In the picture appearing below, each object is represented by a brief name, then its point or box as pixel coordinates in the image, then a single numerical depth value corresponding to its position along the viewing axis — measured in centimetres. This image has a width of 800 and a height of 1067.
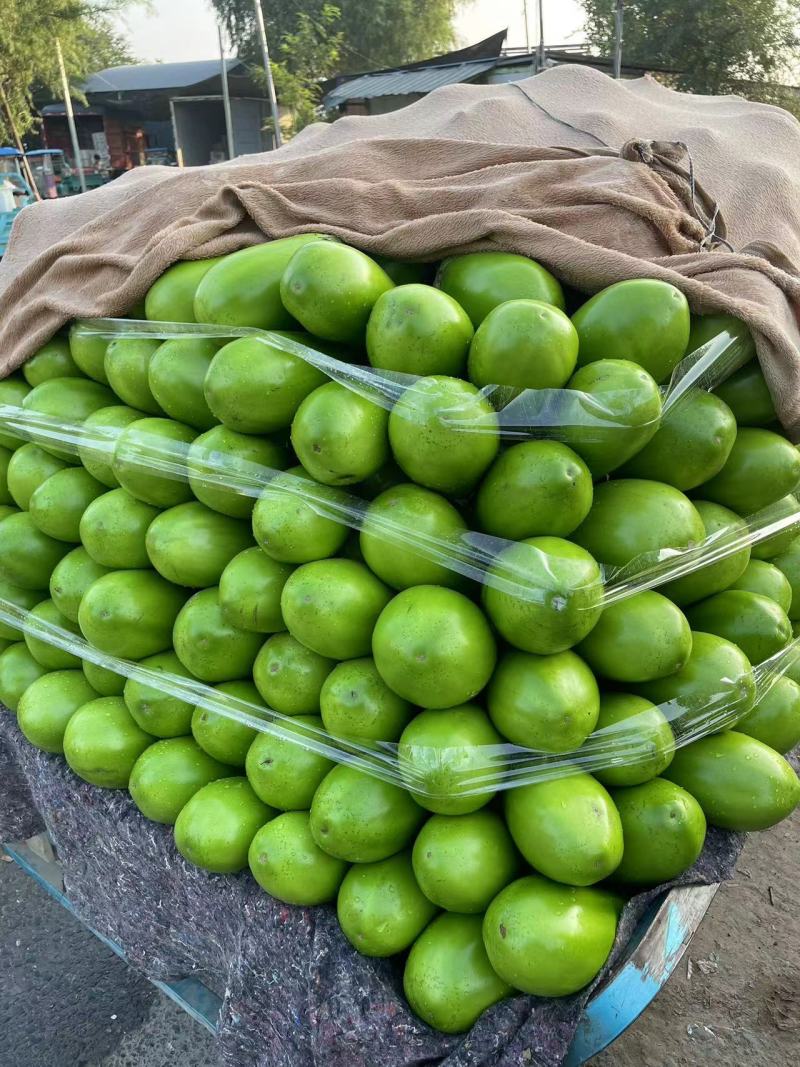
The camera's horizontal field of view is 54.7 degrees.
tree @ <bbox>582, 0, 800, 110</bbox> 2314
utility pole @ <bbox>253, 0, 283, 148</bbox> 1536
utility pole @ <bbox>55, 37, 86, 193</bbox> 2180
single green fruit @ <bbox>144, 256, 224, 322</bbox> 163
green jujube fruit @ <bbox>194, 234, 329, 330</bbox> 147
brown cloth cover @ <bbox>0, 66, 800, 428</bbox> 147
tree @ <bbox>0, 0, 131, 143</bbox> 2155
